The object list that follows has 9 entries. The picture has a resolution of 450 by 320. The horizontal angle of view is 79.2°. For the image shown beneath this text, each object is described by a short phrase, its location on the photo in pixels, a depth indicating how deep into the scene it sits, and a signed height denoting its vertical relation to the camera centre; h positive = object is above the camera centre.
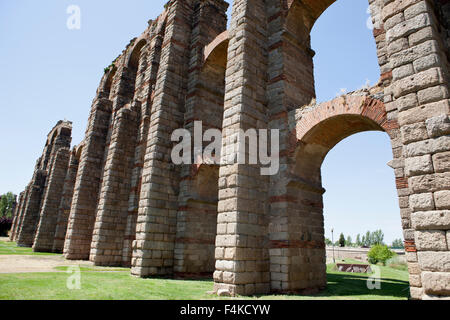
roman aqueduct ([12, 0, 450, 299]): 4.86 +2.59
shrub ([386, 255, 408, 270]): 28.89 -2.02
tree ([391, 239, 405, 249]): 131.02 +0.95
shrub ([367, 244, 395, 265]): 34.97 -1.26
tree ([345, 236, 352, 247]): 108.60 +0.95
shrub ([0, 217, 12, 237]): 45.16 +0.91
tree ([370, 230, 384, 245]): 101.09 +3.01
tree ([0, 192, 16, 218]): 60.01 +5.75
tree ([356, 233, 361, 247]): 109.64 +1.04
